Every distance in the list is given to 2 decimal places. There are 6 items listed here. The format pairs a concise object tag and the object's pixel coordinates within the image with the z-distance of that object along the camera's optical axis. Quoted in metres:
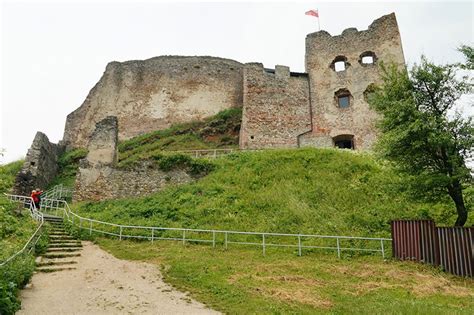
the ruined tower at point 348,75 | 27.45
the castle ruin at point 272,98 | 27.38
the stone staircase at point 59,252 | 10.77
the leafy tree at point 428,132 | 11.80
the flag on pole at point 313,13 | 31.53
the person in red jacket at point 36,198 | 17.55
